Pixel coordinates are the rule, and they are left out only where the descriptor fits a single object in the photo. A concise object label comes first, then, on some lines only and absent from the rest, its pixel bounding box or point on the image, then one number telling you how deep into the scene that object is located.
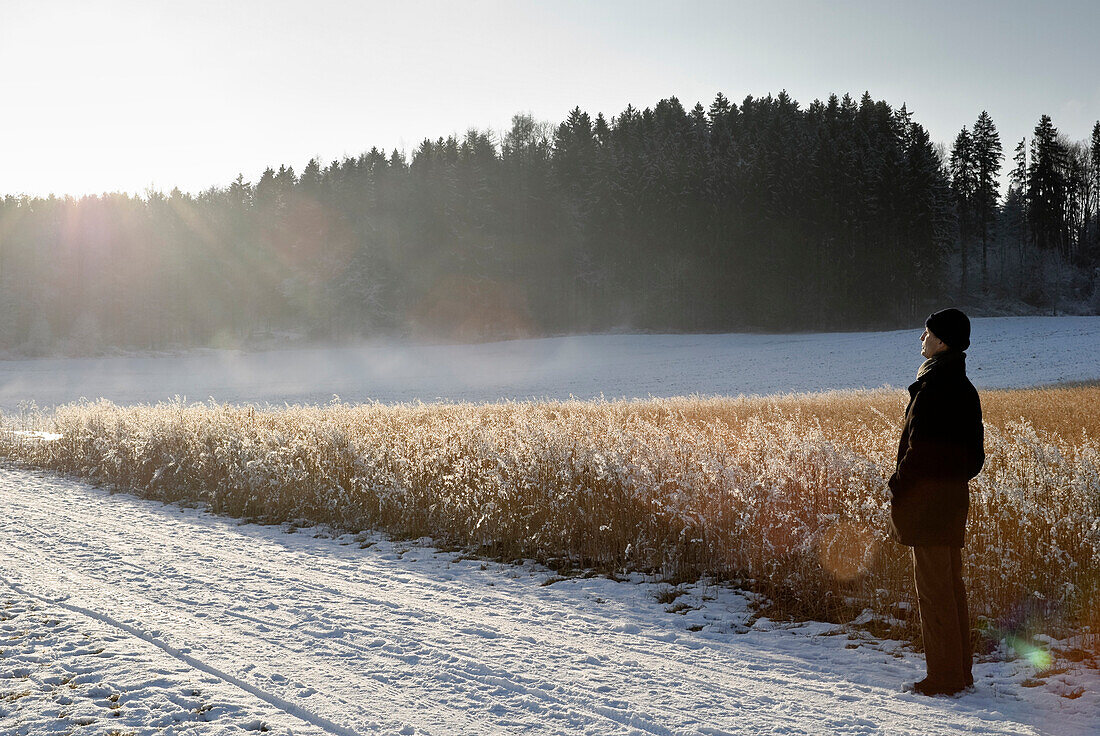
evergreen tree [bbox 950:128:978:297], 68.19
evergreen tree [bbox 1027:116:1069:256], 68.00
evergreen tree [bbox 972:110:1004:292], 68.38
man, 4.40
